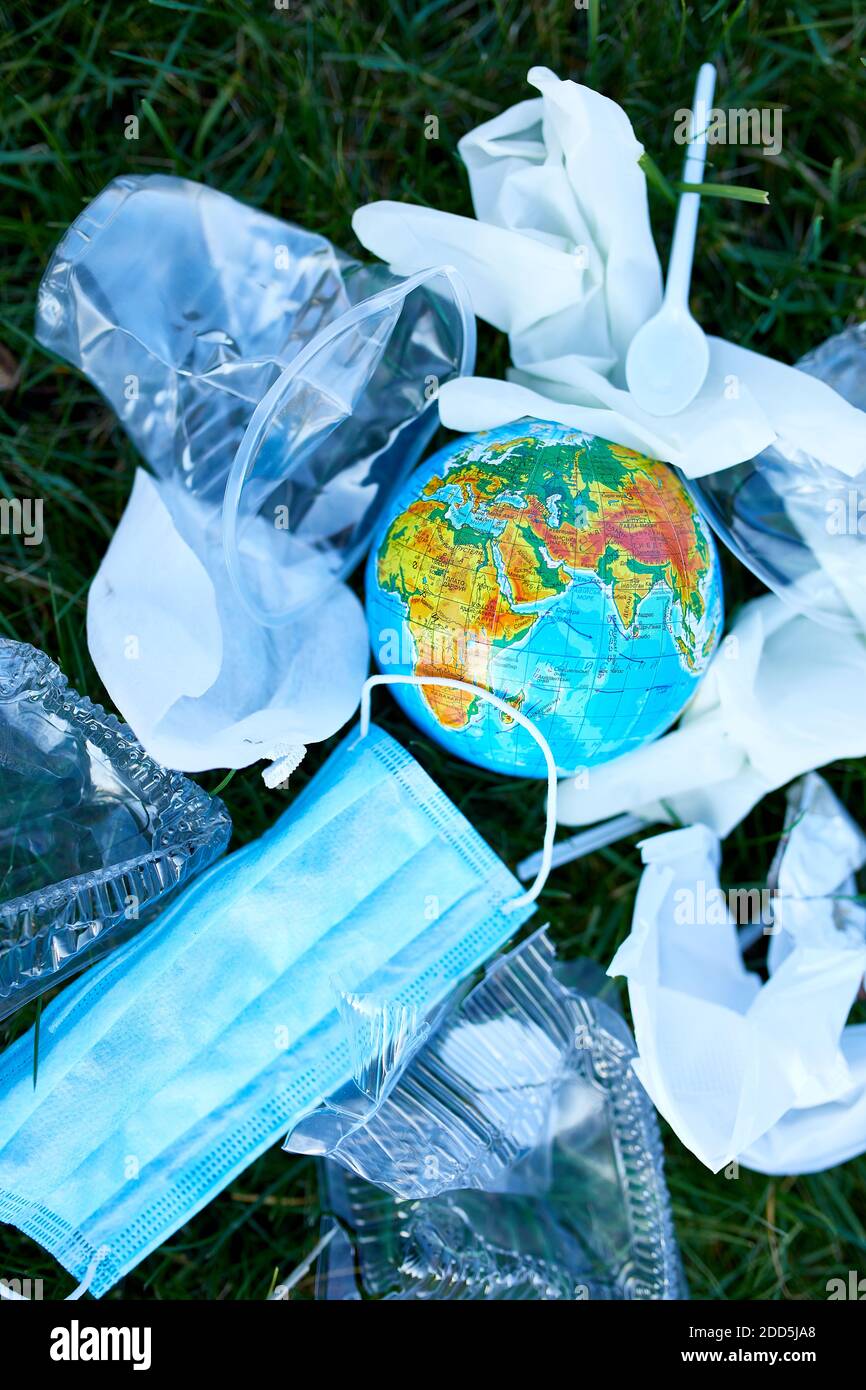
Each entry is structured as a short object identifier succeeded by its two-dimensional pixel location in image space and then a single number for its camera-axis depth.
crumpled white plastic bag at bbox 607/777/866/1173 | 0.92
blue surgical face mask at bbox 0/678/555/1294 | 0.90
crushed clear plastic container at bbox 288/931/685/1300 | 0.92
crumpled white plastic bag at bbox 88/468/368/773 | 0.89
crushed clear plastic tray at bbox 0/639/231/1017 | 0.90
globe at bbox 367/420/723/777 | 0.87
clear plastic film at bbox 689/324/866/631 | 0.93
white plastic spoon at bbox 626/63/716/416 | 0.92
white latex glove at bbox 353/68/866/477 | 0.90
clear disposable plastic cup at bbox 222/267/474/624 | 0.91
